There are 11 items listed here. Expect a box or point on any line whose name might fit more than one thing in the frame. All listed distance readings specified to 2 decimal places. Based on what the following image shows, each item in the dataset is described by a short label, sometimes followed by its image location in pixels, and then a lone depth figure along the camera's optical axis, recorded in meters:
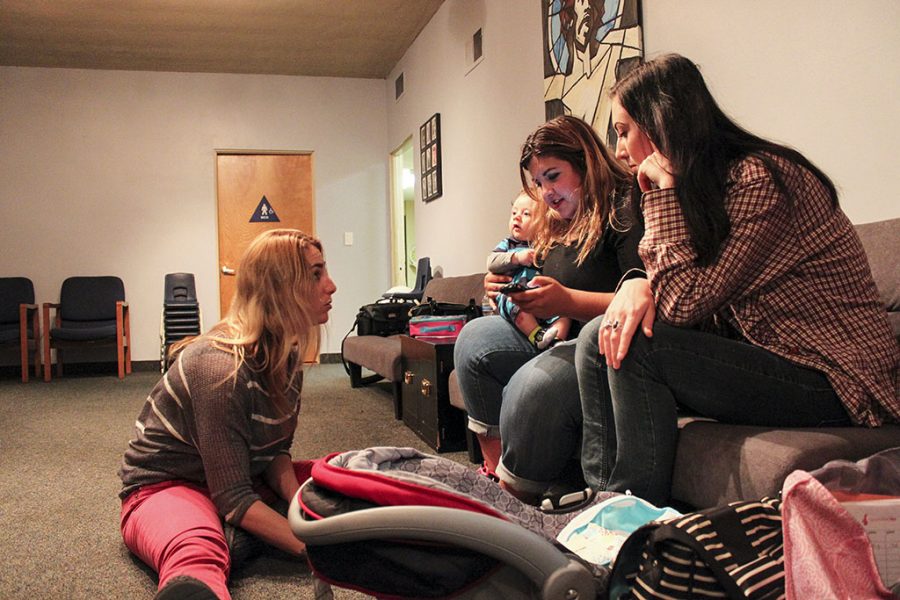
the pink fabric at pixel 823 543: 0.91
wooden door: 7.05
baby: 2.03
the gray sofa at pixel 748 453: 1.15
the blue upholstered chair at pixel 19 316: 6.15
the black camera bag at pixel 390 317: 4.88
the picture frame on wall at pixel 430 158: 5.59
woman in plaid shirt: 1.28
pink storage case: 3.27
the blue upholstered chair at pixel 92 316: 6.24
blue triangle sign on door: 7.12
